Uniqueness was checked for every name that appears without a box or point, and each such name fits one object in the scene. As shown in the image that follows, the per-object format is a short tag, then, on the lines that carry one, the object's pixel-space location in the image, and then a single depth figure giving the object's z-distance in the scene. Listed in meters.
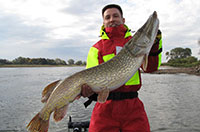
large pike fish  2.48
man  2.48
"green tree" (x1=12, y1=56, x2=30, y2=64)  104.74
